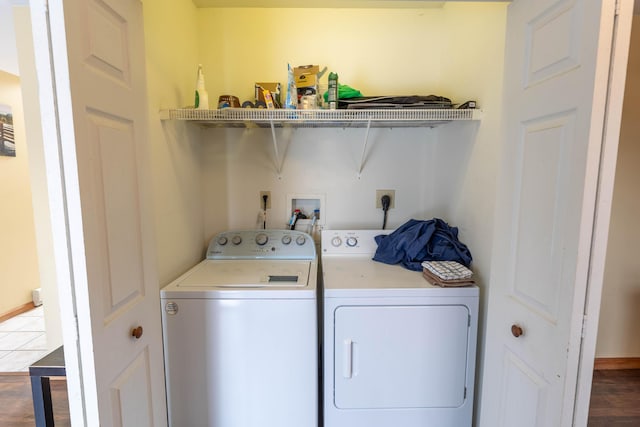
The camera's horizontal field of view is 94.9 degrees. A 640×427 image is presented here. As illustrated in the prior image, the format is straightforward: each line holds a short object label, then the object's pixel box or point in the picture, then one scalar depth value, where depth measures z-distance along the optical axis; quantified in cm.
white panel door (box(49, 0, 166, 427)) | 74
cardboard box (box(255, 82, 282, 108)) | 180
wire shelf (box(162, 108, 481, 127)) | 156
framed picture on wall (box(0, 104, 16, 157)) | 292
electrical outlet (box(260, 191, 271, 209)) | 213
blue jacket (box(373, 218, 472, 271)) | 166
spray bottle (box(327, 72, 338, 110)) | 166
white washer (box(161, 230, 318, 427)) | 143
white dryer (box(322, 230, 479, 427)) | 143
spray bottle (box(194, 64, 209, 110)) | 169
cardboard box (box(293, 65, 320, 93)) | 179
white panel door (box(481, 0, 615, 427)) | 75
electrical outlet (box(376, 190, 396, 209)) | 215
